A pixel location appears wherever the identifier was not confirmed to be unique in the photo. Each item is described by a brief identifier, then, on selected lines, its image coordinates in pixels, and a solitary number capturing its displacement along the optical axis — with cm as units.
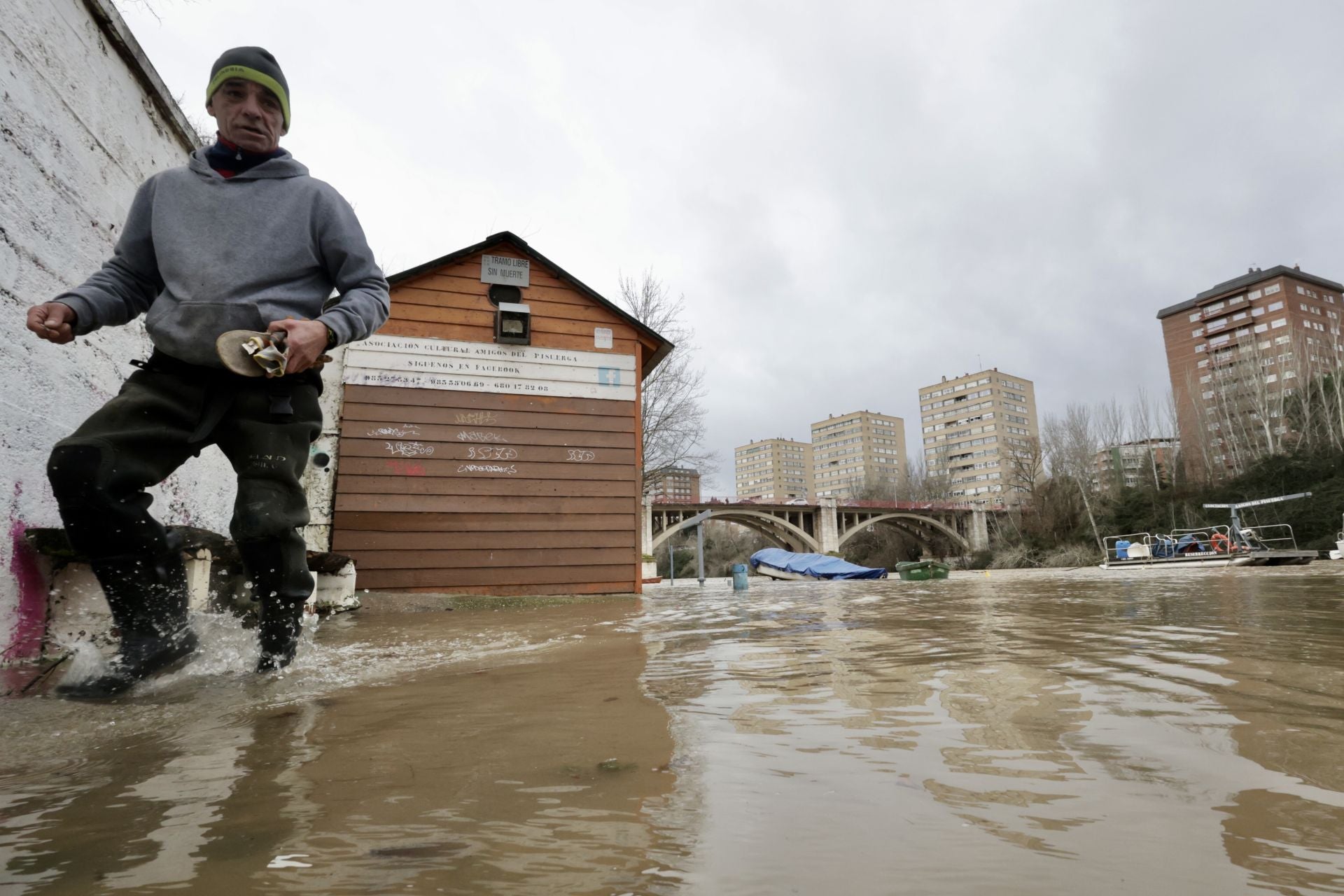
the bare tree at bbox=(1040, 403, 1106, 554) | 4000
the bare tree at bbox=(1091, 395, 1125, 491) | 4147
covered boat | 2214
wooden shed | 718
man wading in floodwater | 190
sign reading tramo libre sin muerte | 798
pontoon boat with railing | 1605
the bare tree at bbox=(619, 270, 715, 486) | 2027
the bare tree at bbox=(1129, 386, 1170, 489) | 4047
